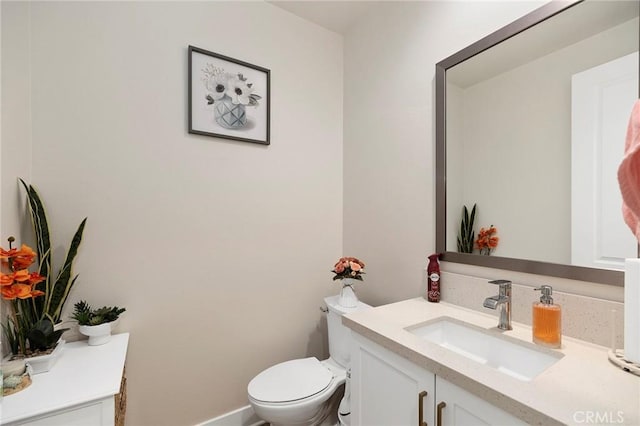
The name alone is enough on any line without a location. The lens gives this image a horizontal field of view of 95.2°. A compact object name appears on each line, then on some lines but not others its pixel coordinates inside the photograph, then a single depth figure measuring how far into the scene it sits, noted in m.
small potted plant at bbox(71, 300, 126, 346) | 1.25
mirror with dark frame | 0.93
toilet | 1.33
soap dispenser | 0.93
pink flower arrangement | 1.66
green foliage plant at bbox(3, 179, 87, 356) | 1.08
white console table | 0.85
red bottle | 1.40
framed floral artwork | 1.58
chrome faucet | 1.08
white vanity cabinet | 0.75
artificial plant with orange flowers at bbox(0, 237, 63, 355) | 1.01
